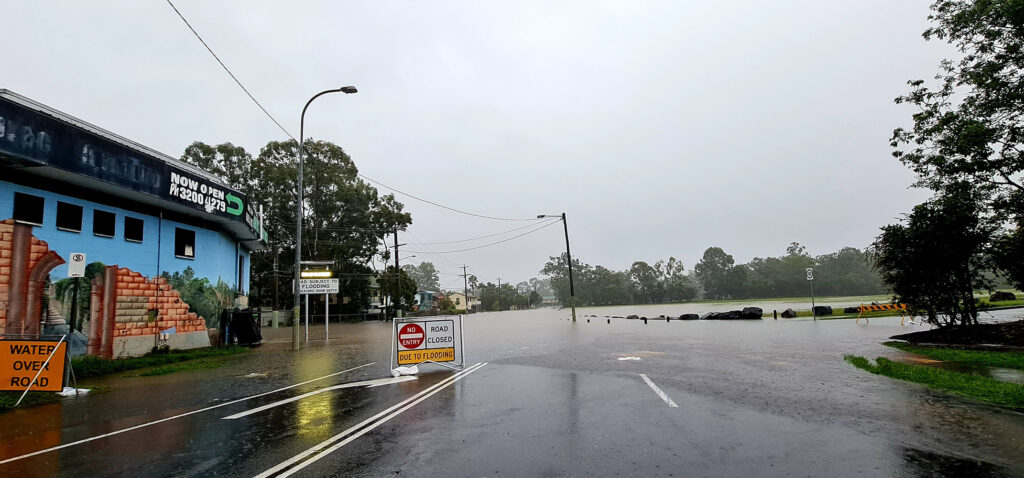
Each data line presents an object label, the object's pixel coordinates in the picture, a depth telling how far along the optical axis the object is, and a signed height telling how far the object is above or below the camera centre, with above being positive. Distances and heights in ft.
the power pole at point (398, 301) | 172.96 +0.05
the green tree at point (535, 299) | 464.24 -4.46
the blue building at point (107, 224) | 39.11 +9.38
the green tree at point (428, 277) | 607.37 +29.33
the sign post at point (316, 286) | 75.82 +3.06
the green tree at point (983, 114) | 44.09 +16.03
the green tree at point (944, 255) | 46.60 +2.10
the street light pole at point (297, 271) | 61.26 +4.65
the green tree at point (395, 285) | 178.19 +6.30
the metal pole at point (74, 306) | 43.95 +0.99
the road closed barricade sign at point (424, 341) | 38.37 -3.41
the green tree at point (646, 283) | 414.41 +6.07
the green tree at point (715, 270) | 407.03 +14.16
